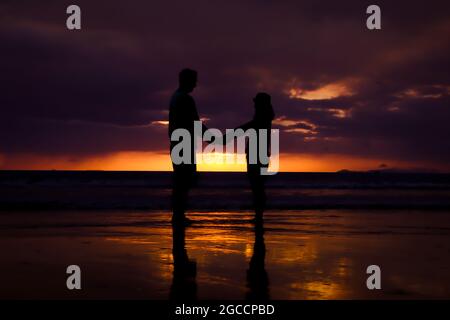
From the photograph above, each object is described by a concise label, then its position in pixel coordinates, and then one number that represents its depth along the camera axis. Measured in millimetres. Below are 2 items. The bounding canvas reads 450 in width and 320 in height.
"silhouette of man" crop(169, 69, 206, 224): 7910
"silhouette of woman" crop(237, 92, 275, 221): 8758
